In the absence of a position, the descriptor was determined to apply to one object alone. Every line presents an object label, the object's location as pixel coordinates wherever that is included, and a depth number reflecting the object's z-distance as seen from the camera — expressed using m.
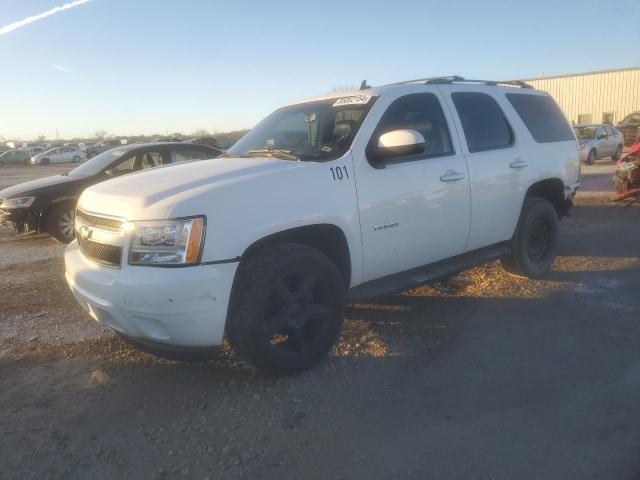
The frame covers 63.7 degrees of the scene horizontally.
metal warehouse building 35.47
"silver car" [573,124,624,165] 19.39
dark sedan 7.95
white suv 2.97
